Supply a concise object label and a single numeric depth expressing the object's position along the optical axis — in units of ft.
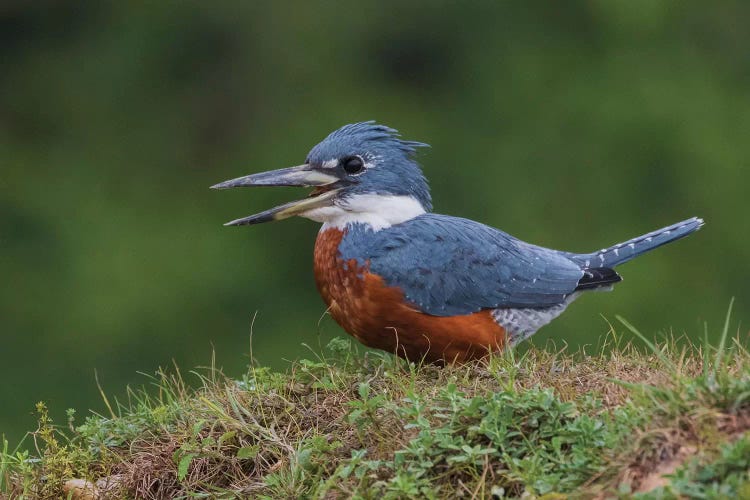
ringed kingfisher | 32.42
